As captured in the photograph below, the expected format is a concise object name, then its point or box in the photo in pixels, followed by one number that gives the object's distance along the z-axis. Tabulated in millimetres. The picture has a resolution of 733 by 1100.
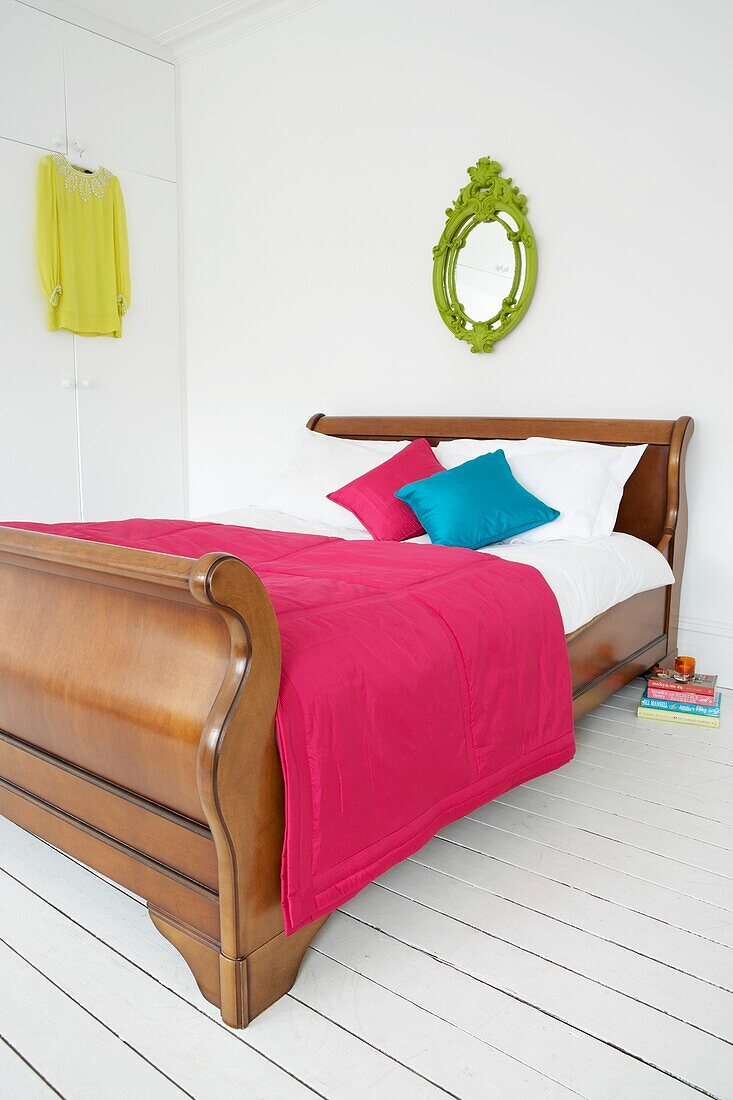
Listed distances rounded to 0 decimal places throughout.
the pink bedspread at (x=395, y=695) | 1486
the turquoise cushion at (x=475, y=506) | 2838
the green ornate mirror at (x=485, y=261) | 3438
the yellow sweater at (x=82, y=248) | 4121
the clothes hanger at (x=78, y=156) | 4171
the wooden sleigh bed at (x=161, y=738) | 1357
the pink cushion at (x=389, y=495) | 3035
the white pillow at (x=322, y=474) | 3307
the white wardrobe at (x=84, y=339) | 4039
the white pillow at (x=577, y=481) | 2926
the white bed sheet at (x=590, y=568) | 2402
